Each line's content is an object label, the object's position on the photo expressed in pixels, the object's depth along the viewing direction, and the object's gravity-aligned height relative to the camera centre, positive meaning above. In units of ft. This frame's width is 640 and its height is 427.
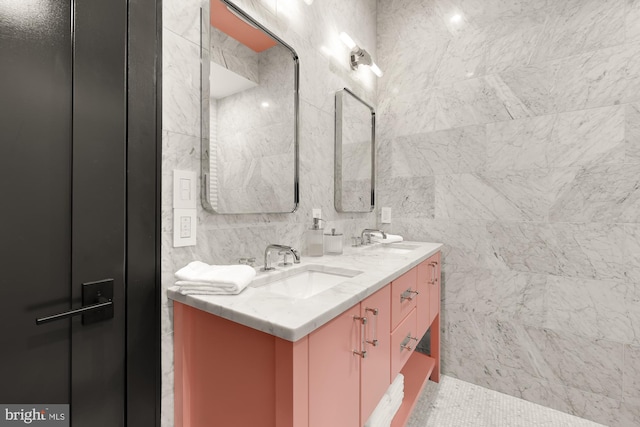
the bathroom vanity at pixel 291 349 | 2.27 -1.26
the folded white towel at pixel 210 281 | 2.81 -0.65
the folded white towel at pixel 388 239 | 6.52 -0.55
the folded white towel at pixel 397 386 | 4.28 -2.62
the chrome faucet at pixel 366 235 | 6.43 -0.47
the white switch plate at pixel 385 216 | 7.47 -0.04
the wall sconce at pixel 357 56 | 6.37 +3.51
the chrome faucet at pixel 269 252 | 3.70 -0.50
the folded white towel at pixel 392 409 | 4.06 -2.86
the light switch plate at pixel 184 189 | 3.11 +0.28
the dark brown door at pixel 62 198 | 2.12 +0.13
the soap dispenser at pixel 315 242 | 4.92 -0.47
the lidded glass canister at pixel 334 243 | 5.26 -0.52
